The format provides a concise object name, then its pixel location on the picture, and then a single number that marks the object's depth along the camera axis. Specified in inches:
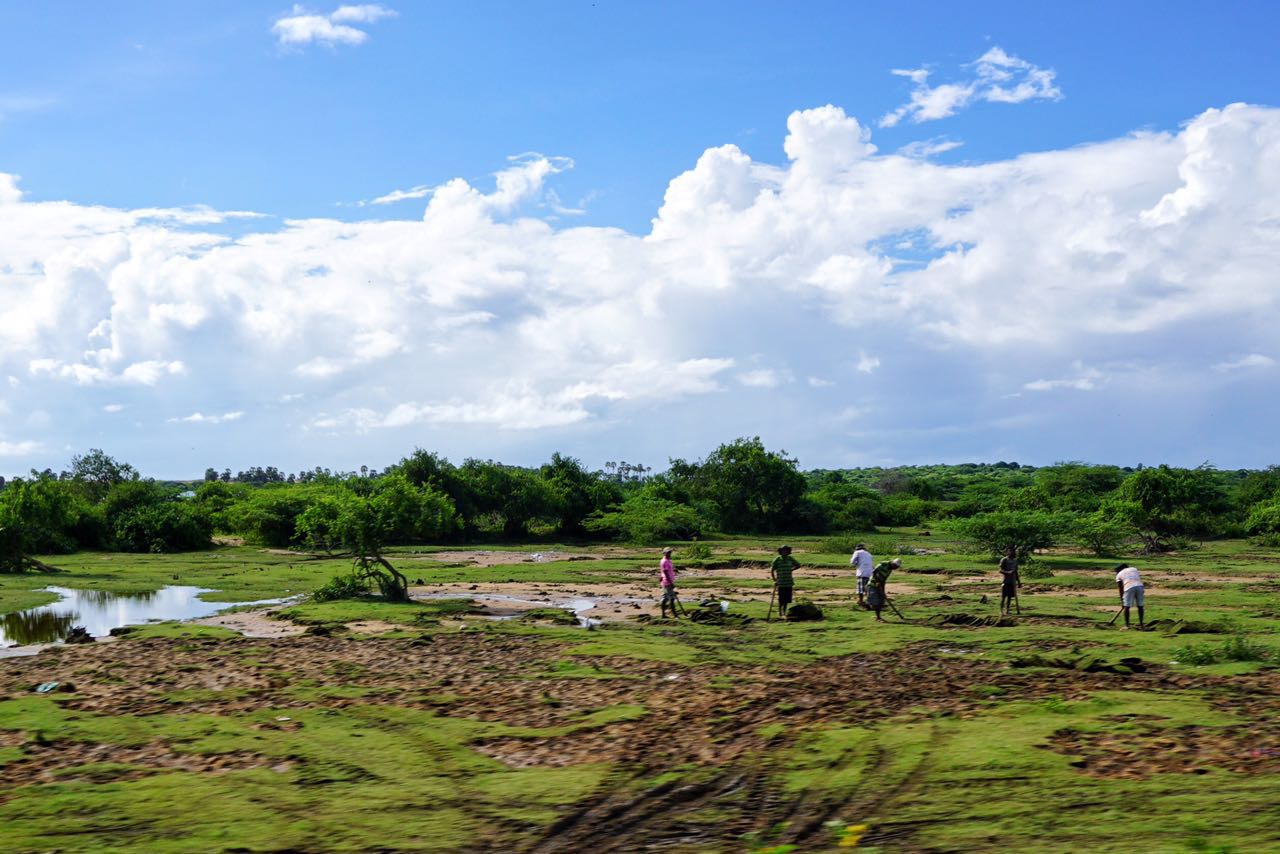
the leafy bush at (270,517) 2364.7
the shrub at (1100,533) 1752.0
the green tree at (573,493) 2824.8
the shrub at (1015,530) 1647.4
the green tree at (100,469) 3759.8
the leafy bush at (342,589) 1101.7
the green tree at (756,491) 2908.5
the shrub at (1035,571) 1435.8
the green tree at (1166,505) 2218.3
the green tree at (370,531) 1114.7
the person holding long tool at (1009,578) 925.8
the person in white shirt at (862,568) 994.1
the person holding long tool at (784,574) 925.8
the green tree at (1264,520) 2153.1
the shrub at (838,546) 2020.2
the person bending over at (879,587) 917.8
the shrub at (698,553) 1886.1
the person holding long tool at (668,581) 967.6
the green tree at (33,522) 1585.9
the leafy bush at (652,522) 2469.2
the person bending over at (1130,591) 838.5
